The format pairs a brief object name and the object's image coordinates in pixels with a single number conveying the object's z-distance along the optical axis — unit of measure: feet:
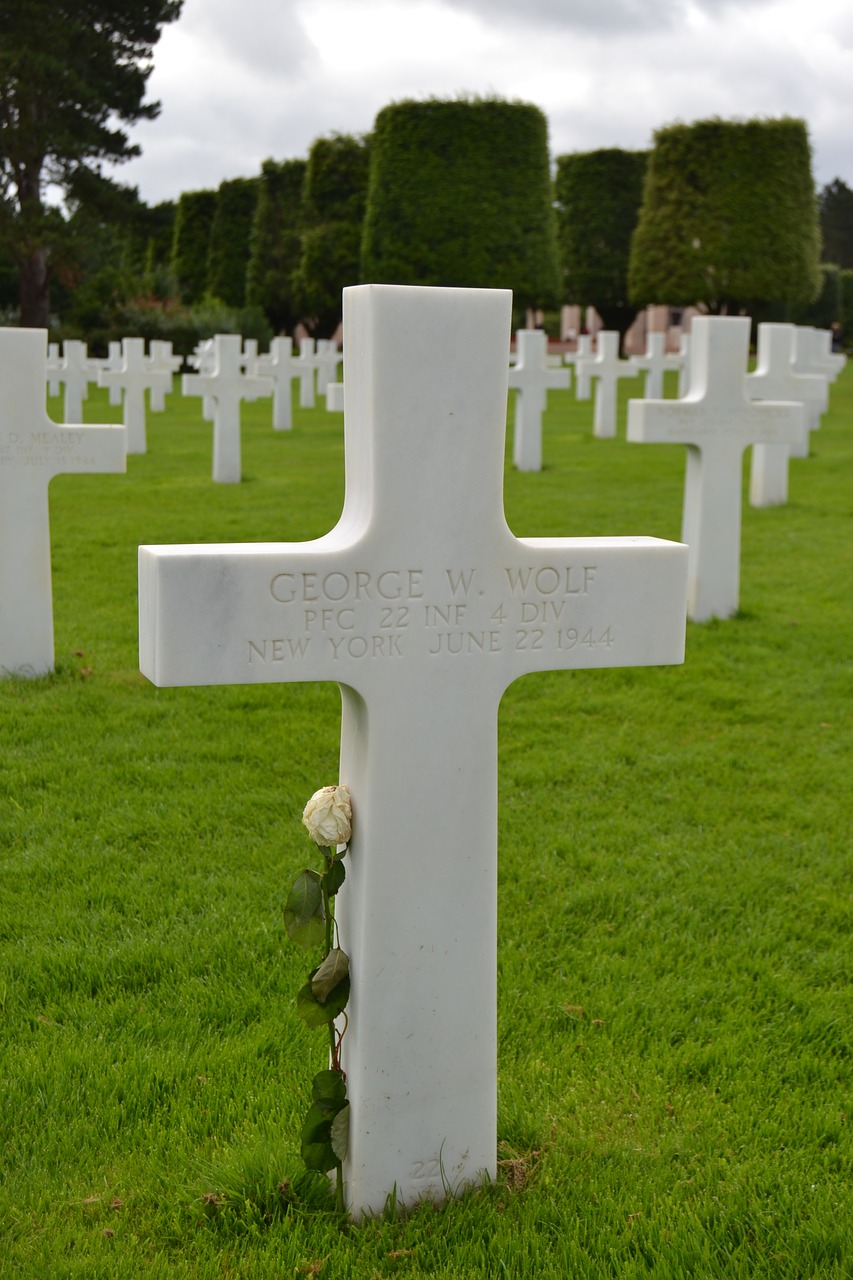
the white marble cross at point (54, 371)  61.41
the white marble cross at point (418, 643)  7.27
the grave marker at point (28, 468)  18.75
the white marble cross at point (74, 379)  59.11
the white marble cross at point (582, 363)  69.27
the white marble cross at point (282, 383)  61.98
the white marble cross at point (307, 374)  72.13
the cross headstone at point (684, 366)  64.23
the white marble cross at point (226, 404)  42.69
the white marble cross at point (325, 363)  76.02
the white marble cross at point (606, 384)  58.18
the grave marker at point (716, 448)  24.48
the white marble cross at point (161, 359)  63.00
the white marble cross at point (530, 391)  44.93
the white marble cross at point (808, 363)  51.16
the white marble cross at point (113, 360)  63.31
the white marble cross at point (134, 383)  49.70
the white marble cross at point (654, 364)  65.46
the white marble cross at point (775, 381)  34.91
